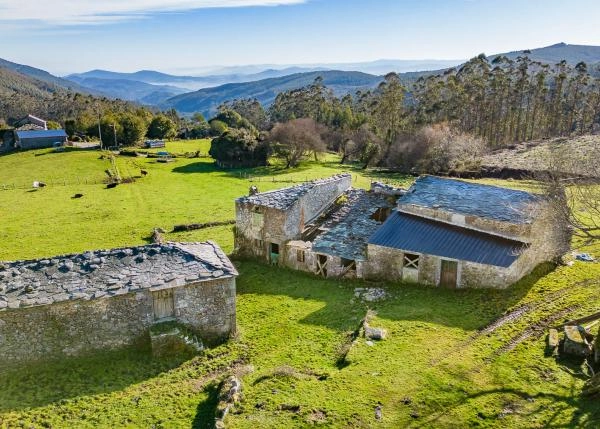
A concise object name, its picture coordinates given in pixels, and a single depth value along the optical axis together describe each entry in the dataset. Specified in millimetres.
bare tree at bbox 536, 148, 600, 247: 21031
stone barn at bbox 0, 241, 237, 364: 17562
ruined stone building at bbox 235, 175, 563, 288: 24562
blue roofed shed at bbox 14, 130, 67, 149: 86875
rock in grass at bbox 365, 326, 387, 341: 19438
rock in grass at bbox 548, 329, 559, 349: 18047
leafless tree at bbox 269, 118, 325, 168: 75500
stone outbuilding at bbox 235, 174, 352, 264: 29516
